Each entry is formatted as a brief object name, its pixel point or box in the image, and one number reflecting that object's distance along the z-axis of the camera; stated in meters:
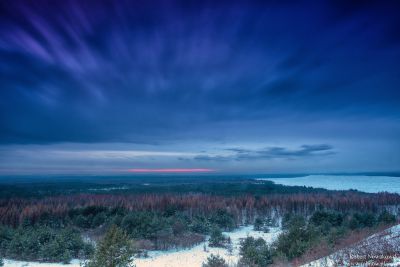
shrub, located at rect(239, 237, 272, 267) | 27.42
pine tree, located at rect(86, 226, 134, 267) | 22.27
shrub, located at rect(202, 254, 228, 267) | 25.58
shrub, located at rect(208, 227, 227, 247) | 50.17
